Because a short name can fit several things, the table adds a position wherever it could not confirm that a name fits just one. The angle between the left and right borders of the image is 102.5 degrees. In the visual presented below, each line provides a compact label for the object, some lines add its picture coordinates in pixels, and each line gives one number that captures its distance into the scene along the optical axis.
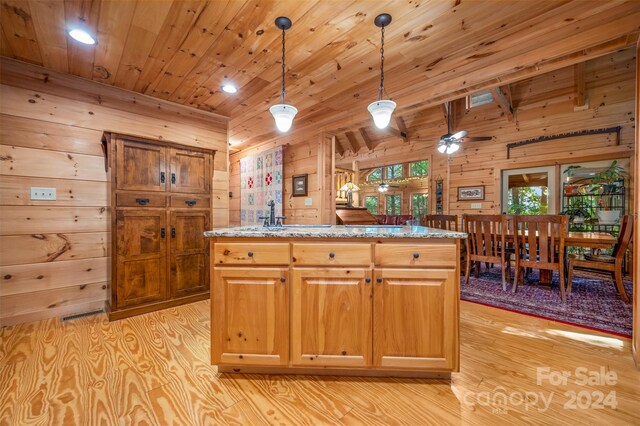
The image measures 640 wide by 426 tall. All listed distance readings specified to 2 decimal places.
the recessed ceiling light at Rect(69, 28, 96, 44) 1.94
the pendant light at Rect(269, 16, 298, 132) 1.85
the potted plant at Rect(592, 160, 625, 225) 3.93
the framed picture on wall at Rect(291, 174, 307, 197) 4.27
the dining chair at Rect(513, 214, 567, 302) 2.86
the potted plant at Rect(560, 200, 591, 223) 4.39
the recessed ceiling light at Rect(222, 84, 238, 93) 2.82
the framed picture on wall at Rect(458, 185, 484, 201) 5.62
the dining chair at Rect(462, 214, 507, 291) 3.30
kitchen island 1.52
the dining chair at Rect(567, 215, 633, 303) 2.74
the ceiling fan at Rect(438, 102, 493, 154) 4.40
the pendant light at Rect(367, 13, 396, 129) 1.83
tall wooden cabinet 2.48
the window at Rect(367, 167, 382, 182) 10.46
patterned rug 2.35
